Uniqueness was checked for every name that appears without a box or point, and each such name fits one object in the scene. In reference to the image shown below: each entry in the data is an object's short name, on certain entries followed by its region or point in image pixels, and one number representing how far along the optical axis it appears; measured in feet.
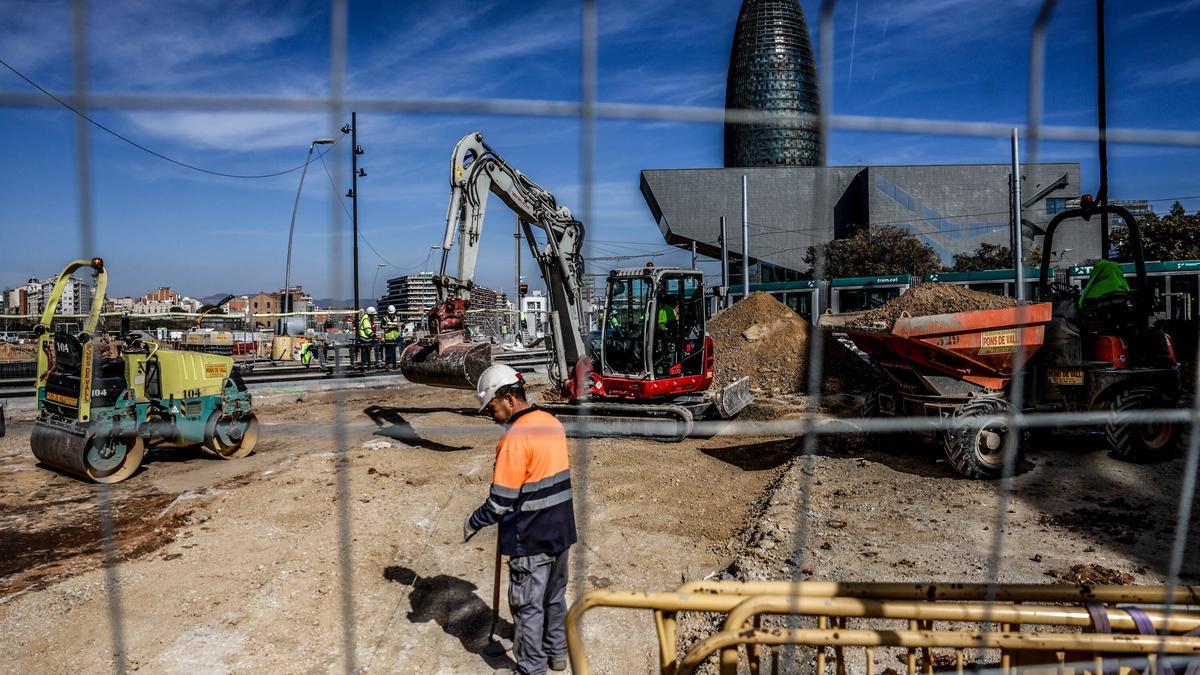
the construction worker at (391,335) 64.90
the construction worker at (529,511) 11.77
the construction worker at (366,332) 53.14
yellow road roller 25.49
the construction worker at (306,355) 64.64
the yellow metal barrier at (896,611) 5.63
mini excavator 31.65
